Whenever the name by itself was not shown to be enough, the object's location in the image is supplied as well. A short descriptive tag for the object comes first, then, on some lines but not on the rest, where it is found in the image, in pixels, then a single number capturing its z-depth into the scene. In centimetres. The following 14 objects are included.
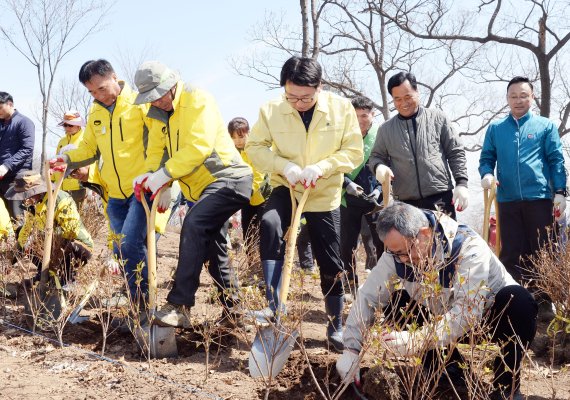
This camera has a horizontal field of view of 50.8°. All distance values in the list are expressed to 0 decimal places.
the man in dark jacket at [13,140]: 572
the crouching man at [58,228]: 420
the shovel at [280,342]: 289
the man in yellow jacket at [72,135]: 638
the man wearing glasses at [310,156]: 332
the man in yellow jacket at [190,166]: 327
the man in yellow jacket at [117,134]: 391
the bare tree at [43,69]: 1719
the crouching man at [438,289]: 228
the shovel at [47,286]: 391
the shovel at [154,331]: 325
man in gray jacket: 412
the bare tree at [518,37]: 1123
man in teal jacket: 443
